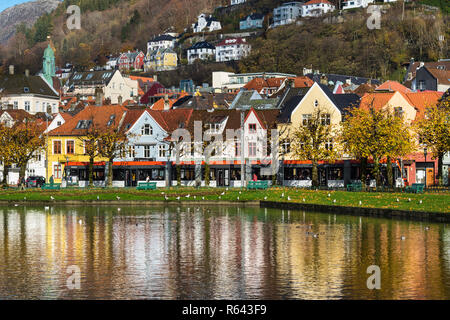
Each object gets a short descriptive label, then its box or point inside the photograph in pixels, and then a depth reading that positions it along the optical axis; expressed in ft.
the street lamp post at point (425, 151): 283.40
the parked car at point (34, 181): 329.72
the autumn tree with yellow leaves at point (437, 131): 257.34
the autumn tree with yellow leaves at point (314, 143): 280.51
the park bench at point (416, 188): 225.15
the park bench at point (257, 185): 264.52
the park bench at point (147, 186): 271.28
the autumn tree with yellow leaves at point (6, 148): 293.64
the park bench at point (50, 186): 280.90
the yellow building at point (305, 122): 305.12
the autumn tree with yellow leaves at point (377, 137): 256.93
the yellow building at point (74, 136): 337.11
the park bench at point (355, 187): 252.83
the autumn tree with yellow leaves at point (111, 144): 295.89
